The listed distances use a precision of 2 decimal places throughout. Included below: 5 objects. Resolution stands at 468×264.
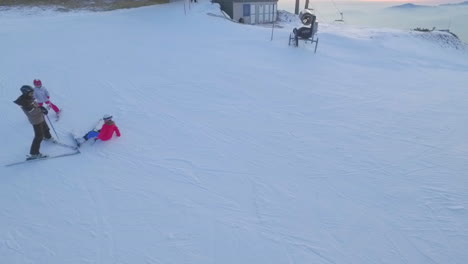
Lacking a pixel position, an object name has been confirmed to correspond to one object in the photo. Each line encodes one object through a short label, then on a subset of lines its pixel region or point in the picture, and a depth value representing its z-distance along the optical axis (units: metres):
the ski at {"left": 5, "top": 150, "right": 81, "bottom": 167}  5.78
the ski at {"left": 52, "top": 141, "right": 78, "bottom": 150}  6.27
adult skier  5.33
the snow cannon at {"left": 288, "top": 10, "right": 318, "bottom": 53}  15.05
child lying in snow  6.25
